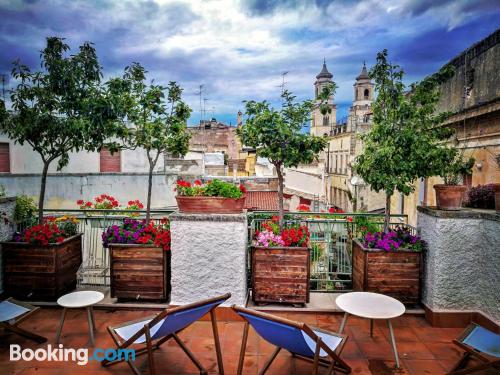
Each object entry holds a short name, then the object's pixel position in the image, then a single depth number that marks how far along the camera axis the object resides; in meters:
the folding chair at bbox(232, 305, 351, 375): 2.48
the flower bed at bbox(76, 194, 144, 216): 5.80
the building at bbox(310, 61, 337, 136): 70.75
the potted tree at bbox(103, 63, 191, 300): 4.23
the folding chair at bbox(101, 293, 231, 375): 2.63
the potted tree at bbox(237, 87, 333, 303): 4.12
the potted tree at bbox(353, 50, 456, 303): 4.15
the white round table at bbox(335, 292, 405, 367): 3.23
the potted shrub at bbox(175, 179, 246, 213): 4.09
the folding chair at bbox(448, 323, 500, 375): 2.69
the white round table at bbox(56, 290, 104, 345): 3.47
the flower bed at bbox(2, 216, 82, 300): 4.36
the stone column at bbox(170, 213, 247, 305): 4.03
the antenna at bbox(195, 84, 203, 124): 14.76
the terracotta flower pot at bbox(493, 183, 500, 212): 3.78
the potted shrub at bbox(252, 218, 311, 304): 4.10
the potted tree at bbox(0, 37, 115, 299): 4.38
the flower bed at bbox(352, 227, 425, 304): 4.15
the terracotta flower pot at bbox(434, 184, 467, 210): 4.00
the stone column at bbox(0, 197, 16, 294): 4.54
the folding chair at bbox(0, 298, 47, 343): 3.37
